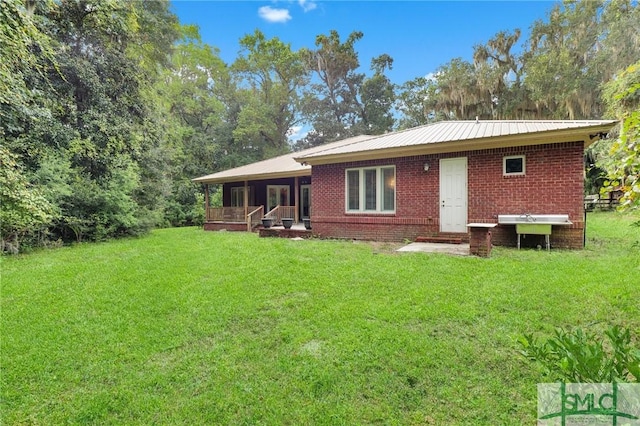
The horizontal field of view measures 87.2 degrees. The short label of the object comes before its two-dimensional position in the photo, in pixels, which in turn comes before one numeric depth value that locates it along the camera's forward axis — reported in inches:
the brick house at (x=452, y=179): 302.5
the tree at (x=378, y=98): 1225.4
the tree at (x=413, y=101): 1157.7
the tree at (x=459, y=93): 873.5
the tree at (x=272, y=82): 1222.9
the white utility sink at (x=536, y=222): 292.5
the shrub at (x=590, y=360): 57.4
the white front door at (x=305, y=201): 661.3
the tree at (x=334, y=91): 1222.9
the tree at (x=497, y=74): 862.5
